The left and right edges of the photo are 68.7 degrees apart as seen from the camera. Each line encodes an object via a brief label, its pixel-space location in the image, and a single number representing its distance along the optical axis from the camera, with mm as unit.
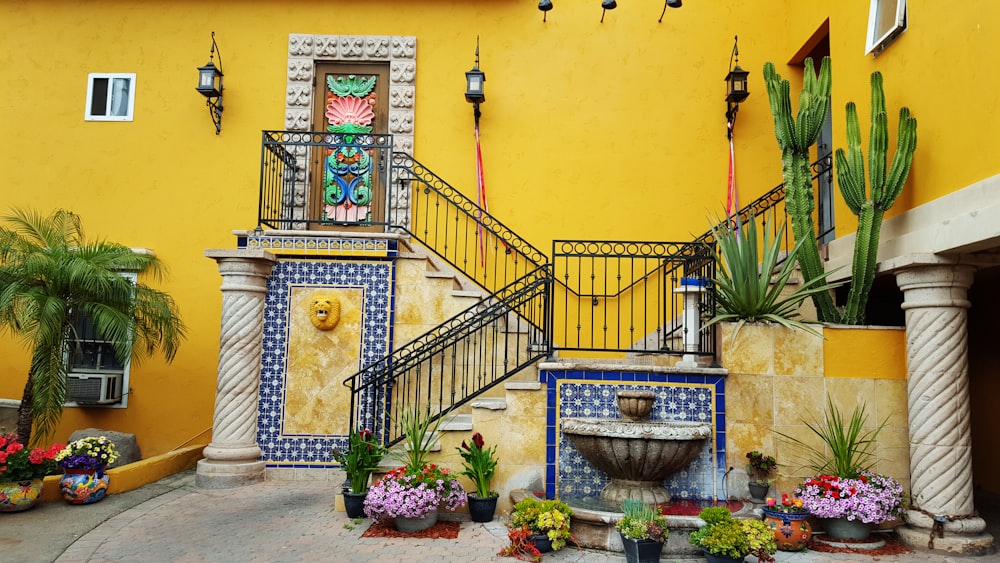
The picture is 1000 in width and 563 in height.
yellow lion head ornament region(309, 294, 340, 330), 7926
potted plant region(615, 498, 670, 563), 5152
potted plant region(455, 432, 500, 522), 6277
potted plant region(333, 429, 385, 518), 6391
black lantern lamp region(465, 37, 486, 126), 9312
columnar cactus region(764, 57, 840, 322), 6953
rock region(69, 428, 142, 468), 8383
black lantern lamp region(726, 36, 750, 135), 9327
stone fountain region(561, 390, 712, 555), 5656
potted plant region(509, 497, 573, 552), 5445
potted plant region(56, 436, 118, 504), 6793
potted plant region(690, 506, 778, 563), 5047
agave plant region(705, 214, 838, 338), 6586
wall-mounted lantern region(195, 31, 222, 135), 9316
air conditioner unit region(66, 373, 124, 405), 8945
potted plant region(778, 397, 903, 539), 5730
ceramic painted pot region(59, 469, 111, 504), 6773
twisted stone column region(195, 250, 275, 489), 7652
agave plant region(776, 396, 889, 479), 6141
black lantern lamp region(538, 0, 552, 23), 8586
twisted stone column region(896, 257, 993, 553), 5898
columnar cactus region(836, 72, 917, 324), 6391
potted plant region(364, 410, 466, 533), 5891
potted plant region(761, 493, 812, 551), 5633
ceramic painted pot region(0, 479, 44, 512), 6402
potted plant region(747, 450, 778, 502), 6297
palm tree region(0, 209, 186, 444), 6953
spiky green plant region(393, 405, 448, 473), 6348
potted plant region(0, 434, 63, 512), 6422
